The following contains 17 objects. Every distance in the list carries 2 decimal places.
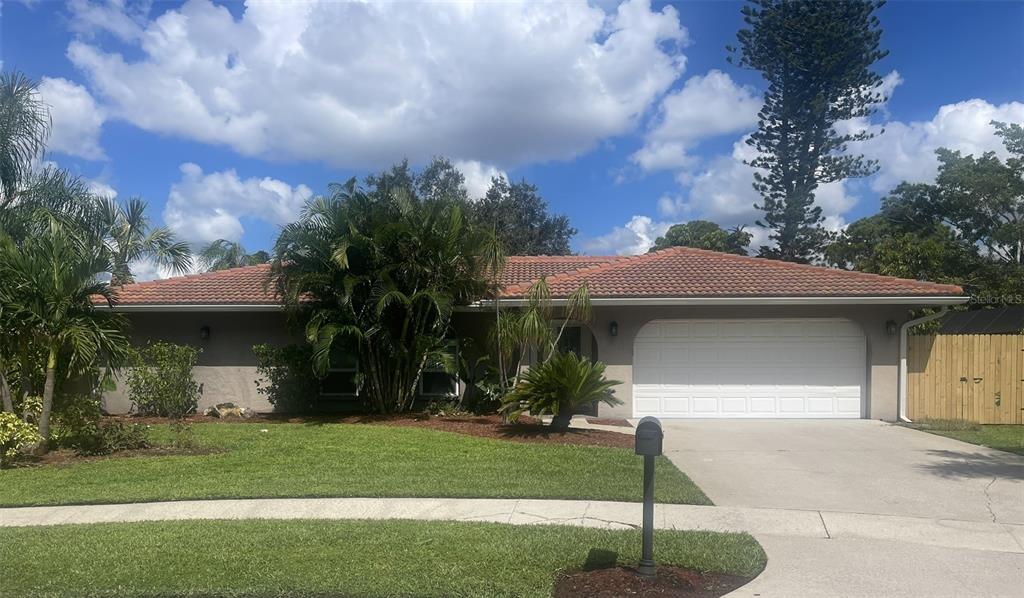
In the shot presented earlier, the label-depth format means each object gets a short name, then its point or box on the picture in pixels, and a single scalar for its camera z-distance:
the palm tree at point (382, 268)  14.24
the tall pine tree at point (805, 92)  32.88
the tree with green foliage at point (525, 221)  37.20
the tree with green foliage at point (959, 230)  28.62
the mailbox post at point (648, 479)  5.35
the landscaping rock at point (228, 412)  15.70
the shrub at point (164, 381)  15.49
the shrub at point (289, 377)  15.41
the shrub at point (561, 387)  12.00
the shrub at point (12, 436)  10.24
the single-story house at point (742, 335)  15.16
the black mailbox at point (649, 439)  5.33
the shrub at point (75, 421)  11.34
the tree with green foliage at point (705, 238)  43.69
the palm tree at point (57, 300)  10.53
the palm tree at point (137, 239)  19.81
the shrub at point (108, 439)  11.12
